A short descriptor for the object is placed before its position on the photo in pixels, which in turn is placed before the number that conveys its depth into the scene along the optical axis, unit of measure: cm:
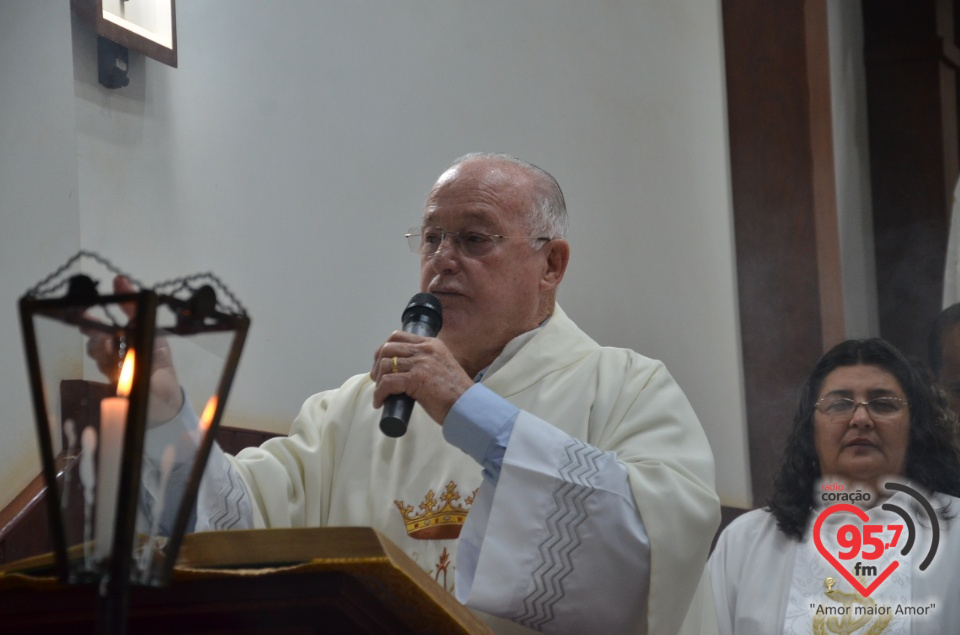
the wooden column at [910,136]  620
